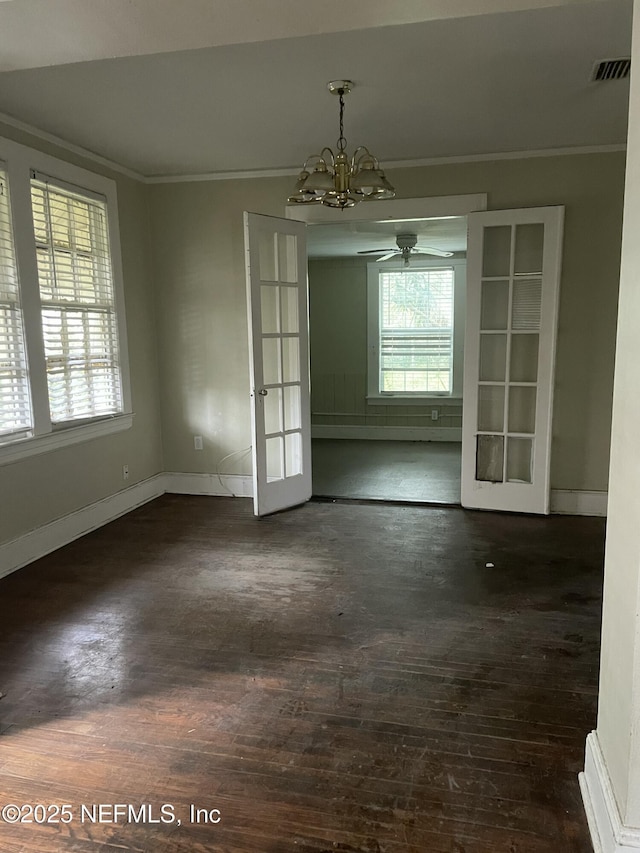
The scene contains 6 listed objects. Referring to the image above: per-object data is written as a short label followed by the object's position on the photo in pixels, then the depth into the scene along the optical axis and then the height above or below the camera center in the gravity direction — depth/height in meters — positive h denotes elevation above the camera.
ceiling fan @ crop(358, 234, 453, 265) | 5.79 +0.90
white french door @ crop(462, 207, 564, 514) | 4.18 -0.15
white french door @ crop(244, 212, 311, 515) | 4.20 -0.16
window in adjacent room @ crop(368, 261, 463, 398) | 7.42 +0.09
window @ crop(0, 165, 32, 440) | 3.31 -0.03
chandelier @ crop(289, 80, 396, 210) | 2.98 +0.79
